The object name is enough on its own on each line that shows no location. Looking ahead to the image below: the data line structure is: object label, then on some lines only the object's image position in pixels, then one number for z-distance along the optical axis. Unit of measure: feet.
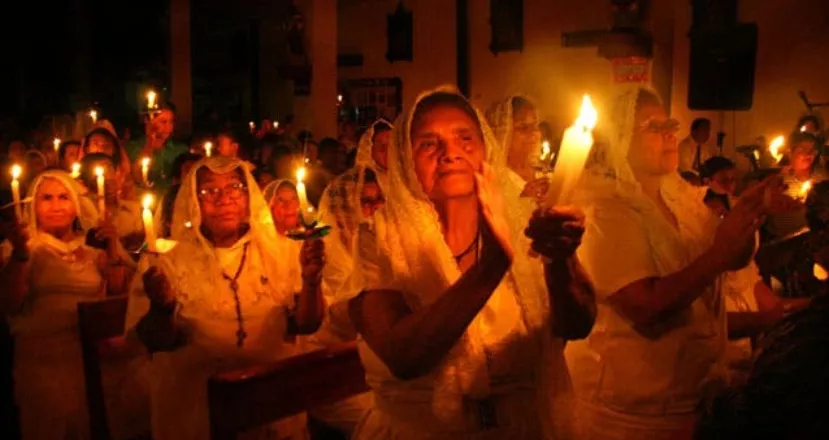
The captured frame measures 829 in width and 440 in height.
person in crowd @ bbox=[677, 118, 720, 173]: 31.92
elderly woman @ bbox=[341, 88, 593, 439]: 7.93
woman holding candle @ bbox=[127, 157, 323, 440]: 13.14
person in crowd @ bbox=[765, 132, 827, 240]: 21.27
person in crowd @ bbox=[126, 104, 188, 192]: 27.58
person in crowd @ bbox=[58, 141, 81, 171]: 26.16
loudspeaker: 39.24
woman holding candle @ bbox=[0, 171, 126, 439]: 16.85
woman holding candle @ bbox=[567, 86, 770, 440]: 10.82
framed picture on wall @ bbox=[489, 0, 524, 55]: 51.16
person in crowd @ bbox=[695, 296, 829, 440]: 4.70
